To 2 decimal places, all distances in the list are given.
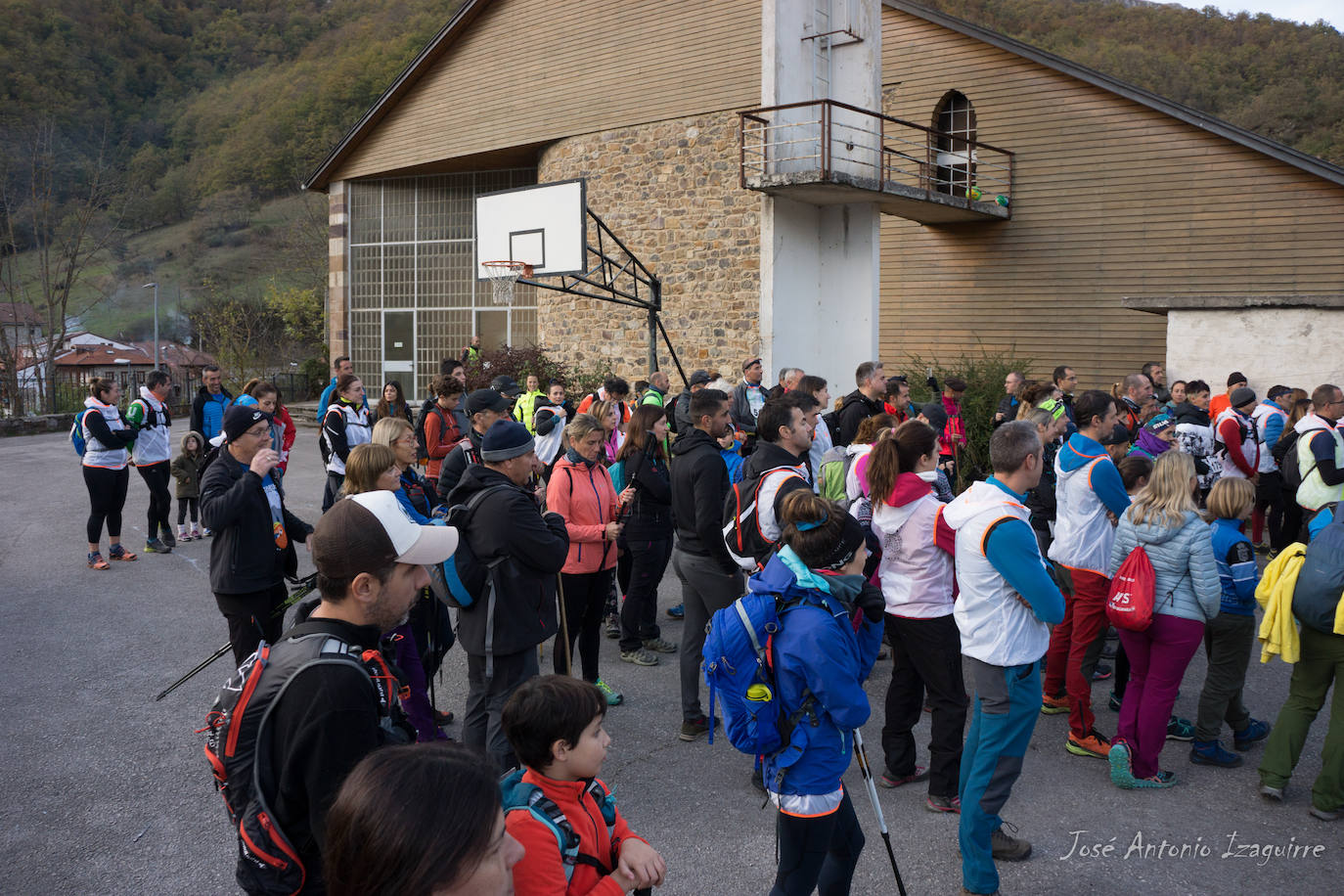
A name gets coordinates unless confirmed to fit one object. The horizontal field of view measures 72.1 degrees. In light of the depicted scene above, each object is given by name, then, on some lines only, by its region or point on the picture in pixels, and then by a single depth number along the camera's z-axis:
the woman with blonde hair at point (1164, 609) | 4.59
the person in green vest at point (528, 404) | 10.00
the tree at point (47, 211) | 23.92
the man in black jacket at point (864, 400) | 8.60
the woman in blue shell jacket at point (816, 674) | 2.98
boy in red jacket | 2.17
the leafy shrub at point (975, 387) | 13.81
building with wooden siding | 14.71
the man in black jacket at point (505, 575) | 4.14
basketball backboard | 15.76
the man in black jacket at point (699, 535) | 5.23
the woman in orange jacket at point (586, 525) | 5.48
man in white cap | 1.97
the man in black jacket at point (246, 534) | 4.66
